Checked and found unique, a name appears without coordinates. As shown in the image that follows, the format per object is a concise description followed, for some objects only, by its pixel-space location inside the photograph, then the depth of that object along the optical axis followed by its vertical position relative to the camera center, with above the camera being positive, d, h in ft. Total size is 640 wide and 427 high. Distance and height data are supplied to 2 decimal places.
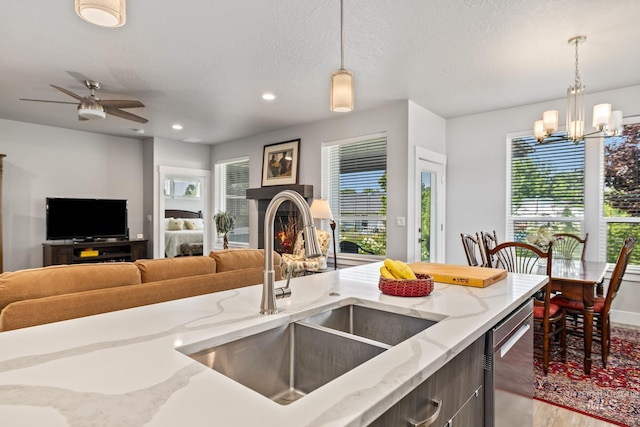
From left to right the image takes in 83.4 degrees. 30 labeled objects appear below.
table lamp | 15.67 -0.04
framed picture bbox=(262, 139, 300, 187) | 18.77 +2.48
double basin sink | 3.44 -1.49
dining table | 8.48 -1.85
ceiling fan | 11.75 +3.48
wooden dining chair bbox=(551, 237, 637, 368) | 8.70 -2.42
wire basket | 4.83 -1.05
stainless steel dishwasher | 4.13 -2.04
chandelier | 9.62 +2.59
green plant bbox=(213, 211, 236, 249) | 22.36 -0.93
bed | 21.88 -1.55
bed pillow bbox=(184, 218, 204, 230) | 22.82 -1.03
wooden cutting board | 5.49 -1.04
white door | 15.43 +0.22
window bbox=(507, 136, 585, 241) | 14.12 +1.02
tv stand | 17.68 -2.34
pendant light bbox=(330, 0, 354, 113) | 6.28 +2.10
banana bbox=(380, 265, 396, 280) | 5.08 -0.91
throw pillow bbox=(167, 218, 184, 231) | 22.02 -1.01
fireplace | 17.76 -0.23
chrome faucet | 3.44 -0.29
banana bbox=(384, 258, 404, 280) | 5.05 -0.84
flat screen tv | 18.07 -0.64
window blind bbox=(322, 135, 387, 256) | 15.93 +0.88
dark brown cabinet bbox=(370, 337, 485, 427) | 2.68 -1.64
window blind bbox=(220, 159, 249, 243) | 22.34 +0.86
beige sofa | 5.76 -1.50
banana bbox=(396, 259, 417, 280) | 5.04 -0.89
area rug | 7.41 -4.06
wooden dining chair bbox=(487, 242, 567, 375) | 8.65 -2.55
